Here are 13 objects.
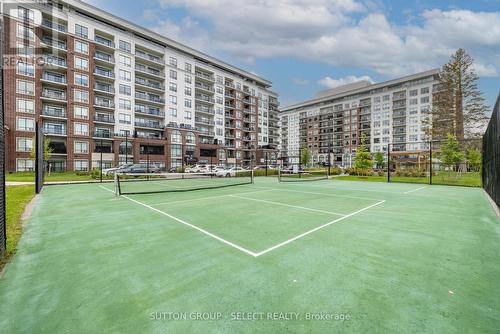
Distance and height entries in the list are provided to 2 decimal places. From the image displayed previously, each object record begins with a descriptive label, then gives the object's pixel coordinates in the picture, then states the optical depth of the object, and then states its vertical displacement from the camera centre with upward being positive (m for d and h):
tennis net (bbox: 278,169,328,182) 35.74 -2.01
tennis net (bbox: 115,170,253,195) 14.08 -1.85
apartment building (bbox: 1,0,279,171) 36.00 +13.64
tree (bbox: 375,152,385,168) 50.28 +0.88
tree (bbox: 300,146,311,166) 55.41 +1.30
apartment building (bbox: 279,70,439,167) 73.06 +17.35
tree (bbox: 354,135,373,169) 28.64 +0.36
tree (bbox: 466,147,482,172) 31.62 +0.88
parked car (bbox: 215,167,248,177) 29.41 -1.57
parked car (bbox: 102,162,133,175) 27.74 -1.47
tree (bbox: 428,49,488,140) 39.53 +10.52
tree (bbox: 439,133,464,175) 22.01 +0.85
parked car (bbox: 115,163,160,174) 28.64 -1.15
